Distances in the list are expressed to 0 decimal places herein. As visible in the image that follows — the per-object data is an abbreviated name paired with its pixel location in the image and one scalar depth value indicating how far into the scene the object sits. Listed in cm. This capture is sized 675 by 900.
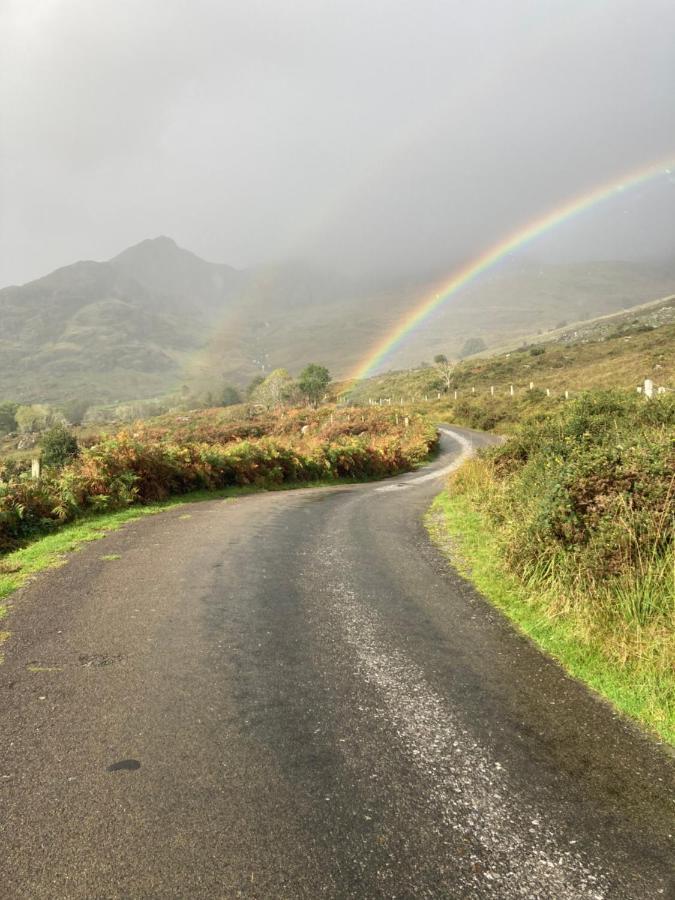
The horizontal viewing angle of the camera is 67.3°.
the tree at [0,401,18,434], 11475
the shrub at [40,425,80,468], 3544
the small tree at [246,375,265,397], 15023
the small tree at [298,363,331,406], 10200
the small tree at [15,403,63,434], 10350
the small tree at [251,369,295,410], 9919
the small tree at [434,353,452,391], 8524
